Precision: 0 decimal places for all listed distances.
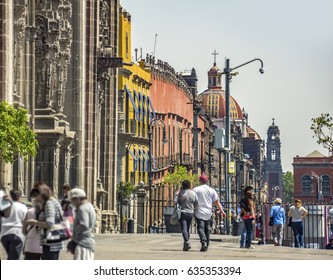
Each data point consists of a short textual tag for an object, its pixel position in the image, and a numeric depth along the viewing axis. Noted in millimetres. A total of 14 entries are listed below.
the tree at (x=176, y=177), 117750
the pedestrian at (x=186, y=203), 35688
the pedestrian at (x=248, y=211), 39750
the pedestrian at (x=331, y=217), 47906
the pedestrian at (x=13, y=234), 24172
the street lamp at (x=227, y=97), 66438
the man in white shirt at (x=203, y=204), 35906
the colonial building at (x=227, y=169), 72300
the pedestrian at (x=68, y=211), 22673
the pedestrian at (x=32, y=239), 22391
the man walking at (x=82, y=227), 22109
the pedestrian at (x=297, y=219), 46719
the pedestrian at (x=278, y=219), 45812
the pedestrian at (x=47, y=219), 22047
